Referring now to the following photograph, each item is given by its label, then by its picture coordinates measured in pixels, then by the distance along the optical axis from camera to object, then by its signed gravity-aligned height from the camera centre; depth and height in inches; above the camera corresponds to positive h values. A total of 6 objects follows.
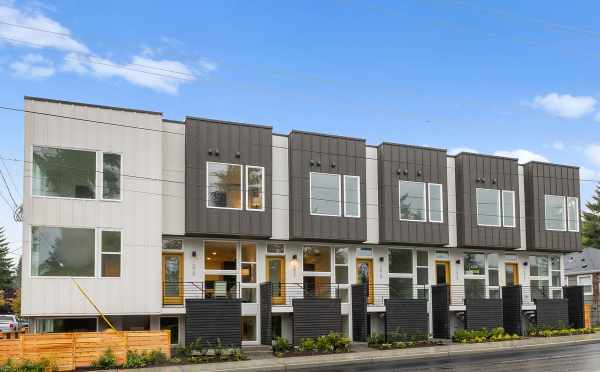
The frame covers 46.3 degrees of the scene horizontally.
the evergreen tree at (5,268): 3005.7 -79.4
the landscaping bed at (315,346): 1032.8 -146.9
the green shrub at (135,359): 909.8 -143.7
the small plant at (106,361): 900.6 -142.9
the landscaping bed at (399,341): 1104.8 -151.9
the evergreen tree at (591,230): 2909.5 +63.3
